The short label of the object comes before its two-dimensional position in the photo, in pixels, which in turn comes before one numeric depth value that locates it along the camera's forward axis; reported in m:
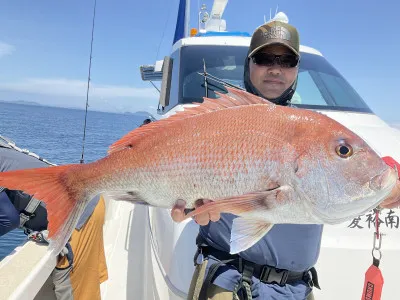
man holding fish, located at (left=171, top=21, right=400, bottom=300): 1.70
